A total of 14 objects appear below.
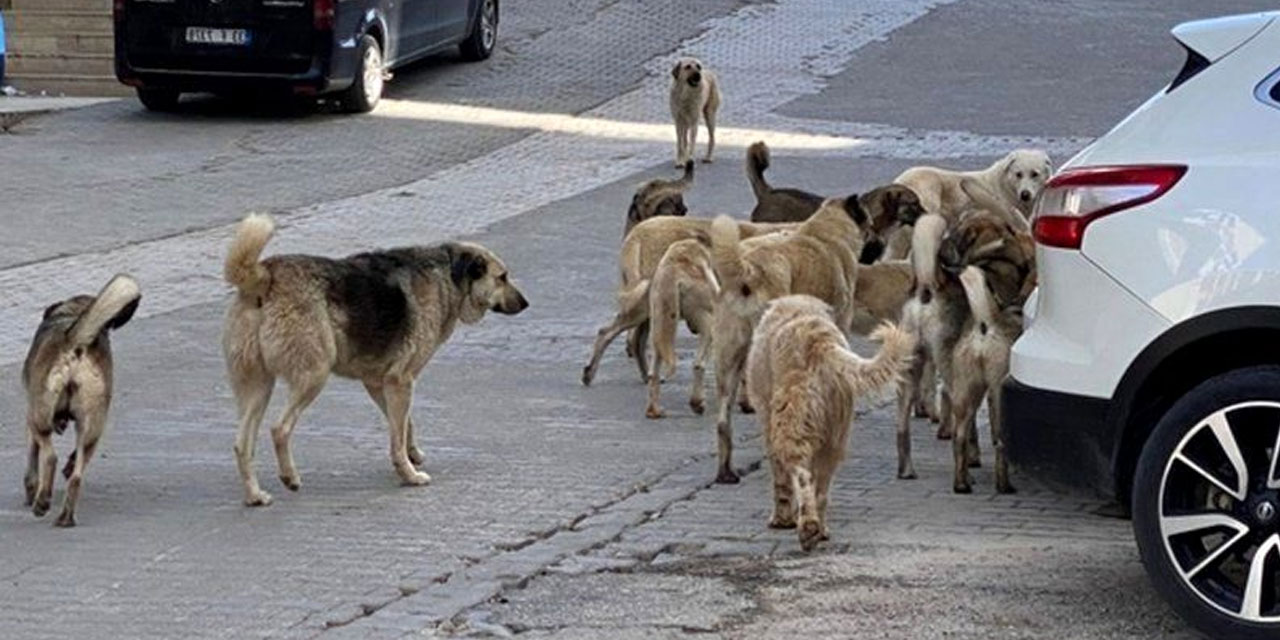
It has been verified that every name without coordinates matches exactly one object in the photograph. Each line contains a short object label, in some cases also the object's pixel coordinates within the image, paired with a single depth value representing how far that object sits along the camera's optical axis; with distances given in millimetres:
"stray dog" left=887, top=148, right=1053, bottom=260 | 25516
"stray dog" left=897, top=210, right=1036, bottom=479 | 18937
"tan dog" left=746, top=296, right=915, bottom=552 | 16641
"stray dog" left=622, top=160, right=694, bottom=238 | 26000
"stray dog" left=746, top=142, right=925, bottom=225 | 26859
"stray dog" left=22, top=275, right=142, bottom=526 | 18359
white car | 13555
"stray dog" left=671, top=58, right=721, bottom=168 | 40219
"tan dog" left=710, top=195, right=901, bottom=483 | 19984
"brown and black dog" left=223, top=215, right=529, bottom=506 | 18734
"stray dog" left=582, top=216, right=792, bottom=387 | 23750
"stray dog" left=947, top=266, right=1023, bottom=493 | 18156
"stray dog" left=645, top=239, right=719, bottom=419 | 22141
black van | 43625
